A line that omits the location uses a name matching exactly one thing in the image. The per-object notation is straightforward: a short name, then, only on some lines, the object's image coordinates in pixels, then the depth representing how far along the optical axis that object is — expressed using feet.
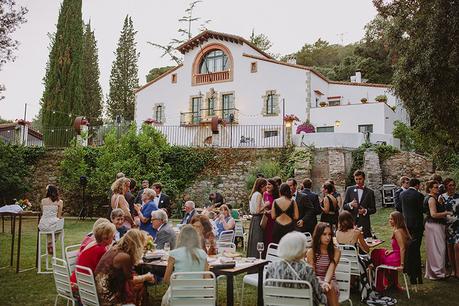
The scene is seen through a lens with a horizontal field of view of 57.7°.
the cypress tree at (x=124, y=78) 123.54
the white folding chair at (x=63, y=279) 15.71
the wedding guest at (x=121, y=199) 25.18
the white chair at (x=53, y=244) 25.80
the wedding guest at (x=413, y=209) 25.00
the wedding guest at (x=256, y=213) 25.79
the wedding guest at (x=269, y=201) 25.43
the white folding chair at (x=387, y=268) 19.88
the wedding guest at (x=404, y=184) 30.09
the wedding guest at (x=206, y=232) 18.74
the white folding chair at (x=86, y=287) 14.08
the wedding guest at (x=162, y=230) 20.95
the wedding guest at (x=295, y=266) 13.58
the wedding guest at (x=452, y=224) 25.05
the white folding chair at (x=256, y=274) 18.45
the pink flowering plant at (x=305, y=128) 72.49
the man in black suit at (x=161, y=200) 33.58
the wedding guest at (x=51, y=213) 26.21
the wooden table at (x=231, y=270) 15.78
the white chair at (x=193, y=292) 13.66
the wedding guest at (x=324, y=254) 15.93
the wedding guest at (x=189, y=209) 28.94
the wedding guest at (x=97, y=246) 15.42
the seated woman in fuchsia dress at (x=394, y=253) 20.34
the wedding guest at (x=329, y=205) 27.12
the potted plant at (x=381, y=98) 72.71
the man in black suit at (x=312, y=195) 28.02
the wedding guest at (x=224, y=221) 30.68
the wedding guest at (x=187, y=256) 15.06
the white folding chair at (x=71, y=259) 17.59
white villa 74.94
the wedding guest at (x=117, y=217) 20.21
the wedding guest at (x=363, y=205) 26.32
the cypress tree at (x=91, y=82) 123.24
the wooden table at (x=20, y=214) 25.53
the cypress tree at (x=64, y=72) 89.56
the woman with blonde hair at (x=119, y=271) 13.94
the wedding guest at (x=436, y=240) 24.76
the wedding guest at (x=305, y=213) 25.85
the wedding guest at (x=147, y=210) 25.27
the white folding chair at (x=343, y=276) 16.38
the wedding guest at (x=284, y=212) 23.50
